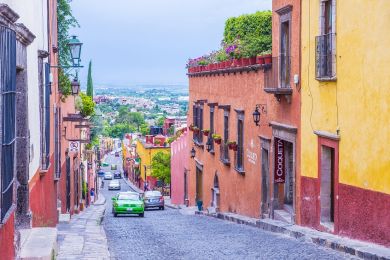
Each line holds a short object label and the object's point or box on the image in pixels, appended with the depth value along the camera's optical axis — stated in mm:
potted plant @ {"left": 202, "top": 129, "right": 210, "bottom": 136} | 29244
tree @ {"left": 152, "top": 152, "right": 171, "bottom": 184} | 67375
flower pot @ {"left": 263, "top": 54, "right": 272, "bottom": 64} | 19947
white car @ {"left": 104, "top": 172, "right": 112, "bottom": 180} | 112312
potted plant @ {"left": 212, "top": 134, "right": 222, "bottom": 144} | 26734
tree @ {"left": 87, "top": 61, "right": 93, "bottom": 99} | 60469
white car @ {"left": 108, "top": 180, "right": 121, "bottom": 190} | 87294
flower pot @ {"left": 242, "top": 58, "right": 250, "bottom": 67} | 22281
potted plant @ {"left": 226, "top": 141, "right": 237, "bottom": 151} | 24156
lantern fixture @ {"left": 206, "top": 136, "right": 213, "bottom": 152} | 29047
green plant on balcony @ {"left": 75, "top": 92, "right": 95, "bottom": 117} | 32906
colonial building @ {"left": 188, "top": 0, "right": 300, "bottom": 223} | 18156
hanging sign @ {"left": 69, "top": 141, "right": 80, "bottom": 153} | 32181
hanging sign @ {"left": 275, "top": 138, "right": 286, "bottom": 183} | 19594
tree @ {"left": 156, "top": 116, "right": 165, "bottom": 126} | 133125
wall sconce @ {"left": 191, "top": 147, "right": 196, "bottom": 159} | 33781
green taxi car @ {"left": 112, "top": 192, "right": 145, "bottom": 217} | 31734
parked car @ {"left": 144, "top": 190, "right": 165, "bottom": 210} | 40125
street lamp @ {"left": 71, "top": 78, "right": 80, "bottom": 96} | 25003
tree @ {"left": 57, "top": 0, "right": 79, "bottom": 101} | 26594
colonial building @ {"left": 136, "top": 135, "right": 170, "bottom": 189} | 76438
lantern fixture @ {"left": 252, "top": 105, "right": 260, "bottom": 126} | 20859
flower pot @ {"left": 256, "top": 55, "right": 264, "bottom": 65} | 20328
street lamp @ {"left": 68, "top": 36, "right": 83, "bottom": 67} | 18931
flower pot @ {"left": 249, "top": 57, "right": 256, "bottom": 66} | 21719
